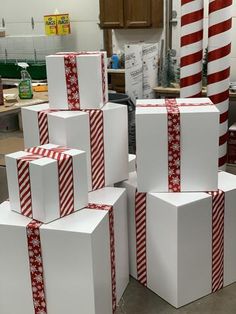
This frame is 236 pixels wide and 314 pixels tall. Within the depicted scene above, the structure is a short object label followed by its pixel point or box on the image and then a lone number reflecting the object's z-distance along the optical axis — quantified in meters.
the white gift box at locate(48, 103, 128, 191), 2.20
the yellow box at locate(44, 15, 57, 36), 5.82
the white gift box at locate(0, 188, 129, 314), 1.86
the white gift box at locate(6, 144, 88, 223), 1.88
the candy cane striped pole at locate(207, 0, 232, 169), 3.51
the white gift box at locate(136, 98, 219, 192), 2.12
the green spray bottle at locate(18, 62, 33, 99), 3.79
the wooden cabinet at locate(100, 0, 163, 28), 5.13
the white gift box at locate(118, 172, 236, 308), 2.13
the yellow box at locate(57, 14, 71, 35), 5.86
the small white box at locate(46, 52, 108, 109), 2.28
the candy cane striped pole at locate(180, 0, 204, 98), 3.57
